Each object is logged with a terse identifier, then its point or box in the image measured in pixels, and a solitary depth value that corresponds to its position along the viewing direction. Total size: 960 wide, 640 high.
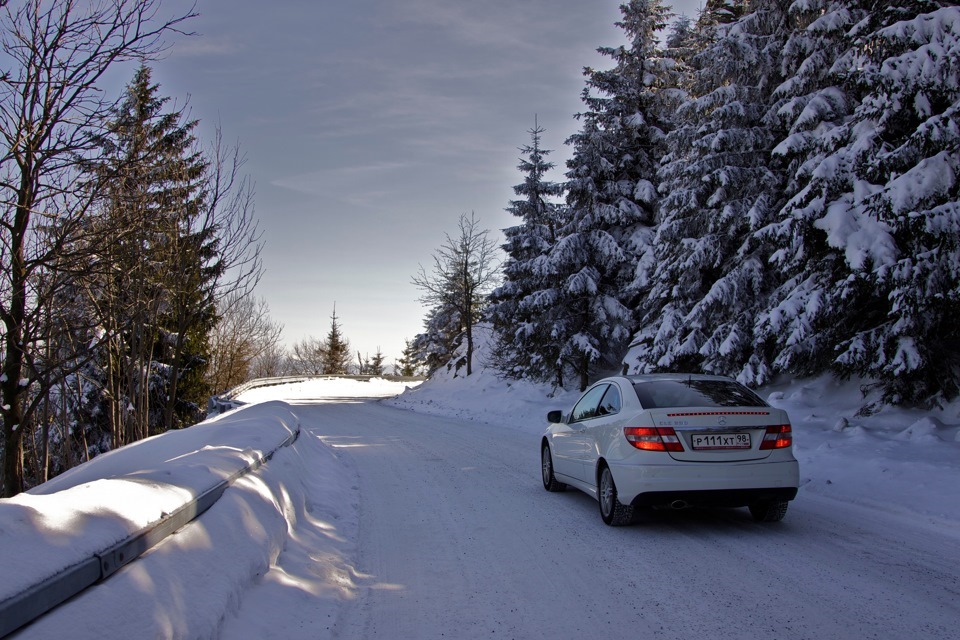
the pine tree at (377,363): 97.71
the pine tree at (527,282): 24.56
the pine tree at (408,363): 78.53
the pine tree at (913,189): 9.44
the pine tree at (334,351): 80.75
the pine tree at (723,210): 15.34
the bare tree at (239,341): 32.84
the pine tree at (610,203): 22.31
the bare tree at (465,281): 38.03
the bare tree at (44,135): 6.64
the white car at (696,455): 6.09
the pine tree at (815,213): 11.50
